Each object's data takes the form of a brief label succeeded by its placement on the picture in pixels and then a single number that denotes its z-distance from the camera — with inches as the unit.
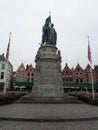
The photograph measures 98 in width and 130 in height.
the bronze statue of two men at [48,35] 577.0
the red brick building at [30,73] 1536.5
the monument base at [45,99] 429.3
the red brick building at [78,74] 1489.9
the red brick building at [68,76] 1491.8
